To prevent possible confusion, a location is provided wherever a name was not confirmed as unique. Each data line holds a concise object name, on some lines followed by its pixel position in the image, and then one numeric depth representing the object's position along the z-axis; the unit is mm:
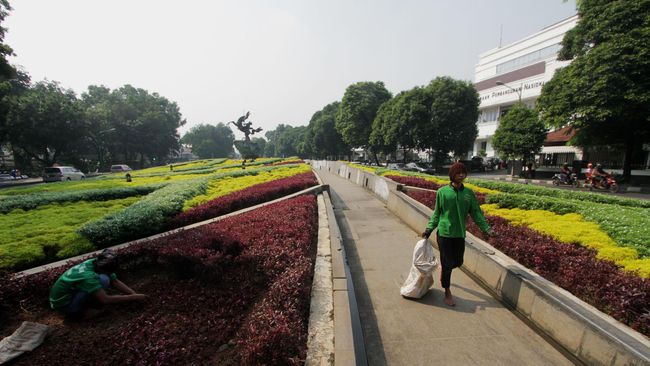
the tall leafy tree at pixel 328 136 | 57156
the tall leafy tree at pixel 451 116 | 28141
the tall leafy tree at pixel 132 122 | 44781
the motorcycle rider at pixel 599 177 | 16123
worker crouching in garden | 3303
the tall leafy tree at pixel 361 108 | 41906
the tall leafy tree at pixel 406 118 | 29438
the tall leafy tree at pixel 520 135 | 23047
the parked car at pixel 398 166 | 30122
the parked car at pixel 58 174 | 24375
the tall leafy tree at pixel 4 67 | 16109
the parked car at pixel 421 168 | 29295
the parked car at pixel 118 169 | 36034
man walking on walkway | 4020
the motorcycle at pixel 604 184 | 15789
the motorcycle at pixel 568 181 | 18656
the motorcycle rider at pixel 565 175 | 19078
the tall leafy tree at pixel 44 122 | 28672
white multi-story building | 40812
